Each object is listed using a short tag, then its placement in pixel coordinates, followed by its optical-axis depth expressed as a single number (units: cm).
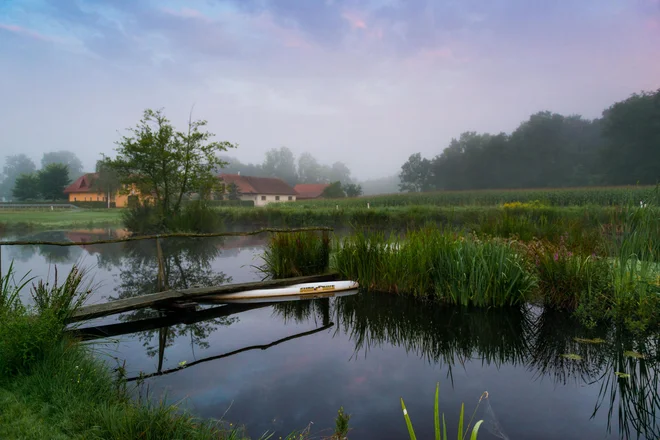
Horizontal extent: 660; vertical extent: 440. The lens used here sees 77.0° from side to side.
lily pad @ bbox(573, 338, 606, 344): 466
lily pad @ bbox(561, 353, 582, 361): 432
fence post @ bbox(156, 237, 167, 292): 626
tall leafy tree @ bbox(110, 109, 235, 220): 1581
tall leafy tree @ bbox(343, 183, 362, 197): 5130
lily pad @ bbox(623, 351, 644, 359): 421
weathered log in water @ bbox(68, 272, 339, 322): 505
